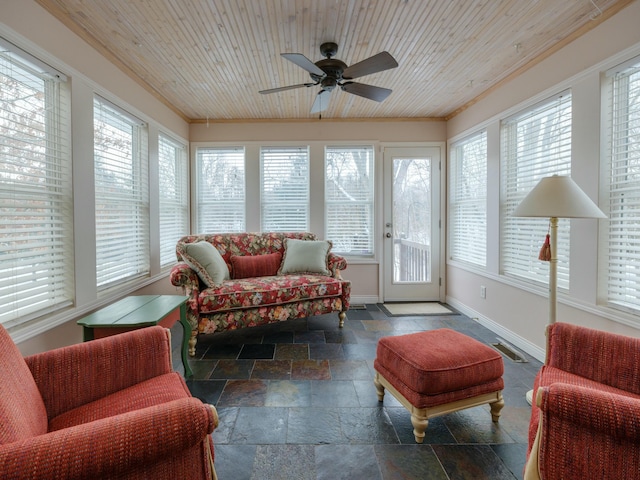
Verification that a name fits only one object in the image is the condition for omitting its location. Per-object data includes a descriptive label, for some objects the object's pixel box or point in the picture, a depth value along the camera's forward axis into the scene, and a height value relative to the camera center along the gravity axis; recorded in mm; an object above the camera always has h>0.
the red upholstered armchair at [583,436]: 912 -621
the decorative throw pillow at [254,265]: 3451 -391
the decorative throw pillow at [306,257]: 3533 -307
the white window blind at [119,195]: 2521 +304
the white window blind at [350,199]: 4336 +422
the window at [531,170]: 2439 +506
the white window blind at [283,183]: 4320 +636
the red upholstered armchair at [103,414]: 744 -544
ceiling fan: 2111 +1141
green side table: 1904 -548
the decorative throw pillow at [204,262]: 2938 -306
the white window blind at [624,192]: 1938 +239
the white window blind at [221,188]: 4328 +570
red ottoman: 1635 -774
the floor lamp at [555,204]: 1813 +155
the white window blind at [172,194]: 3613 +437
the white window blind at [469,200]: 3520 +355
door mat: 3875 -1004
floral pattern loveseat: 2789 -586
